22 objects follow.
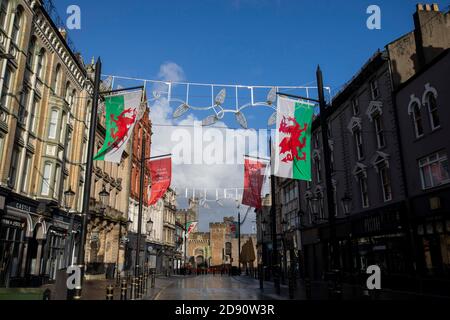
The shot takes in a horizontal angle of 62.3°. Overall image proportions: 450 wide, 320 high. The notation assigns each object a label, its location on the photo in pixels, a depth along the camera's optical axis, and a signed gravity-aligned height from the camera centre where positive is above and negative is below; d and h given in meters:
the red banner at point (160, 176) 26.38 +6.01
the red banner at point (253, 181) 24.45 +5.18
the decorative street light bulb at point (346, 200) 20.15 +3.26
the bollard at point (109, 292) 10.70 -0.80
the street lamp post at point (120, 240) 36.91 +2.19
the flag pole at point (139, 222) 20.18 +2.34
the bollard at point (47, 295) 8.53 -0.70
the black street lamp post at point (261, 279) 23.39 -1.03
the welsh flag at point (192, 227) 57.64 +5.48
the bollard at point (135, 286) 16.06 -0.99
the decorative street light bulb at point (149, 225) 25.61 +2.58
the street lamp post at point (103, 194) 17.86 +3.22
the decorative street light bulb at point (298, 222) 37.67 +4.10
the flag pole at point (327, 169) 10.67 +2.80
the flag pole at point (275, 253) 20.50 +0.58
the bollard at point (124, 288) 12.93 -0.84
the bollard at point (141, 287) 17.76 -1.13
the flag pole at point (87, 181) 9.70 +2.30
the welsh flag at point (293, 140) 13.30 +4.25
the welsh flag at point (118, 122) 12.85 +4.79
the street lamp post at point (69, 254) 26.49 +0.67
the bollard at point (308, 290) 14.64 -1.07
